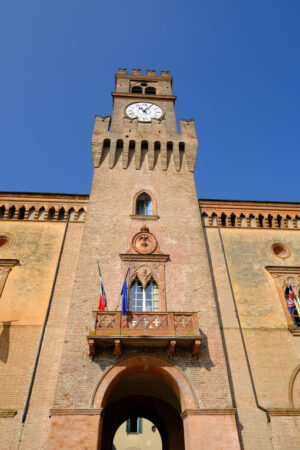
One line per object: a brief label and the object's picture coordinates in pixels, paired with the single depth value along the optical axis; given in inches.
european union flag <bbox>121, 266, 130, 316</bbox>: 498.1
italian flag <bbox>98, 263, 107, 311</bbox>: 511.5
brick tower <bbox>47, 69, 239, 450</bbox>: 442.3
